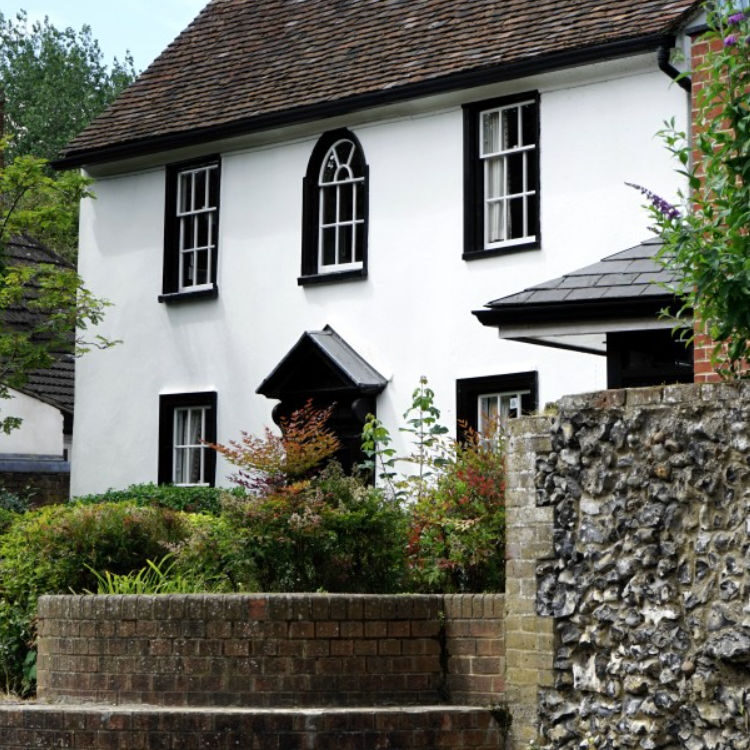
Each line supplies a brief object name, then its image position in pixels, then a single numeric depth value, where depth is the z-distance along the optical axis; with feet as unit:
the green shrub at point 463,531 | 37.37
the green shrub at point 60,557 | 41.14
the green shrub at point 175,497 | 63.31
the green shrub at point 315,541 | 36.94
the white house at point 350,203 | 59.57
